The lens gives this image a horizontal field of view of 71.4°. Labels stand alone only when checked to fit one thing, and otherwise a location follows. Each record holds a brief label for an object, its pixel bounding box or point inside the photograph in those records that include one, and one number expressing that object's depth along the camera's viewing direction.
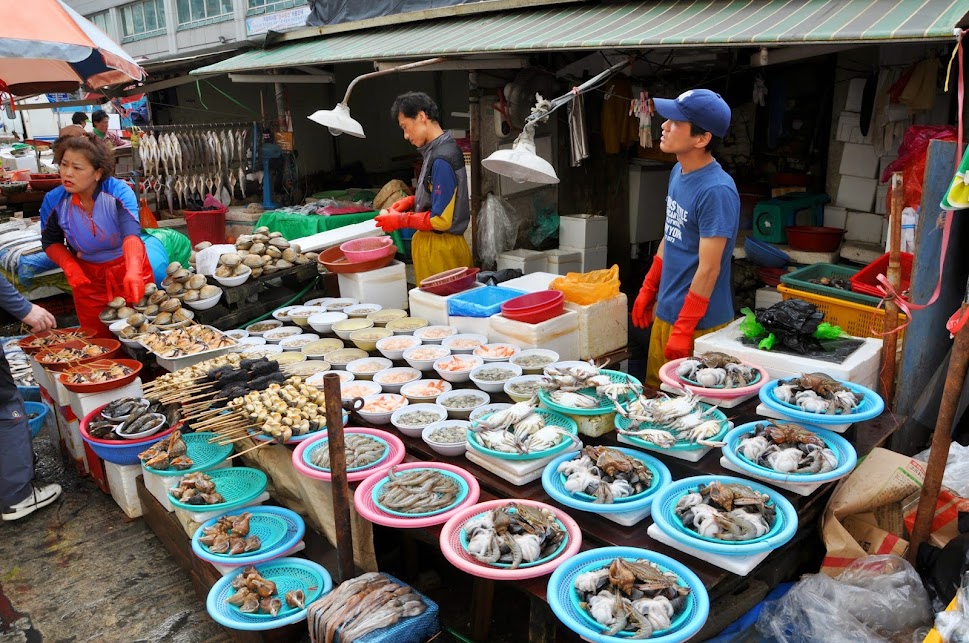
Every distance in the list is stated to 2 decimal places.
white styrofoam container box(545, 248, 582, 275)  8.11
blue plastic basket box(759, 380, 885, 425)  2.83
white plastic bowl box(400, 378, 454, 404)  3.77
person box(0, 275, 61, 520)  4.22
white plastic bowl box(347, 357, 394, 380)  4.17
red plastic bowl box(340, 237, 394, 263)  5.64
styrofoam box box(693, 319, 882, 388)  3.30
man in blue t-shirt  3.53
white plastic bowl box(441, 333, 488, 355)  4.32
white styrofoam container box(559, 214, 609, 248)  8.30
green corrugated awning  3.86
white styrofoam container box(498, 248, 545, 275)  7.68
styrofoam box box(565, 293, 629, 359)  4.36
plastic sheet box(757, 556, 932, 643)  2.63
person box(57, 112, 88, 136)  15.37
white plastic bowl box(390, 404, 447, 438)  3.40
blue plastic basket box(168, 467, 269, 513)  3.45
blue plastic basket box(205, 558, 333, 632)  2.86
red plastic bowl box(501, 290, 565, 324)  4.18
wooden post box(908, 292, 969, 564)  2.66
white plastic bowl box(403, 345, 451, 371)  4.16
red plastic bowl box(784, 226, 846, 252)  7.27
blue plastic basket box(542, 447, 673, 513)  2.53
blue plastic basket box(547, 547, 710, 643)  2.06
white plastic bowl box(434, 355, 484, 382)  3.95
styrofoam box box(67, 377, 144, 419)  4.54
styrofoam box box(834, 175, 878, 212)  7.47
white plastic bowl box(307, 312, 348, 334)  5.12
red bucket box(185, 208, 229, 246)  9.99
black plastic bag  3.47
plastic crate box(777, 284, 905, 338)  4.31
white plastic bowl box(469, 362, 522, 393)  3.77
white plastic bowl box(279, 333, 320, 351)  4.85
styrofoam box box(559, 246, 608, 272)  8.38
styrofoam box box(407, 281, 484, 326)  4.94
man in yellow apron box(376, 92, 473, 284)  5.30
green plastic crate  4.40
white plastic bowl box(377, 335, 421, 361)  4.45
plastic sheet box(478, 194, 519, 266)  7.77
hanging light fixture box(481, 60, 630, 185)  4.32
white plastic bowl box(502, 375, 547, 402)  3.57
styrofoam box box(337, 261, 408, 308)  5.68
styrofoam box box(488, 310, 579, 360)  4.18
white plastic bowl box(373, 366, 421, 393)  4.00
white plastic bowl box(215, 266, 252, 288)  5.81
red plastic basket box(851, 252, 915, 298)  4.52
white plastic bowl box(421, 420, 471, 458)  3.15
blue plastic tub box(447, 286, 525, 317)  4.59
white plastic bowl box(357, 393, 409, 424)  3.58
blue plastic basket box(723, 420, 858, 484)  2.57
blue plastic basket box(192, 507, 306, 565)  3.11
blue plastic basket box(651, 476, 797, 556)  2.29
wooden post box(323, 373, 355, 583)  2.52
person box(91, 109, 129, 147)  12.59
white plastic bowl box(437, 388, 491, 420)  3.57
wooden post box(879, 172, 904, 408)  3.56
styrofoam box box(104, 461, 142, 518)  4.40
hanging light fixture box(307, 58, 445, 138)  5.72
